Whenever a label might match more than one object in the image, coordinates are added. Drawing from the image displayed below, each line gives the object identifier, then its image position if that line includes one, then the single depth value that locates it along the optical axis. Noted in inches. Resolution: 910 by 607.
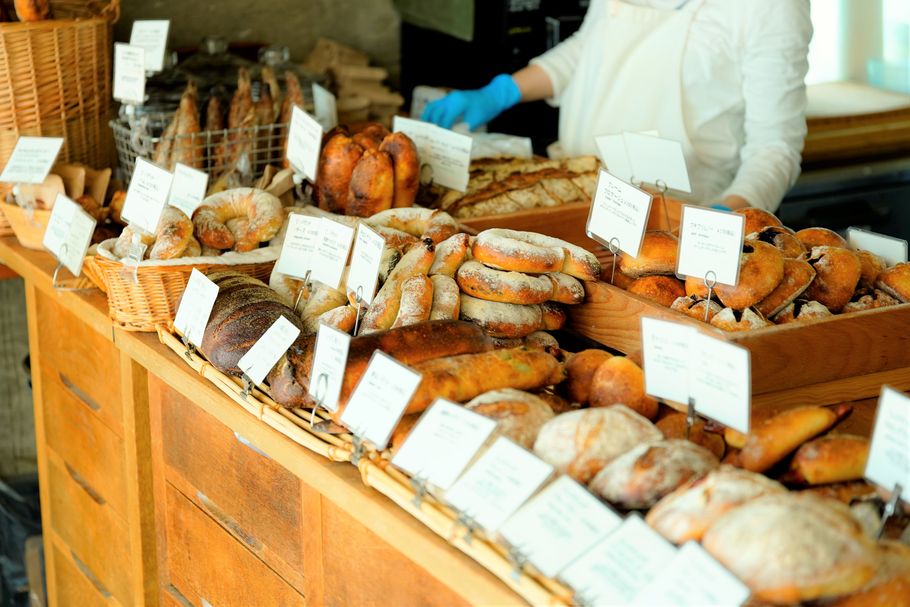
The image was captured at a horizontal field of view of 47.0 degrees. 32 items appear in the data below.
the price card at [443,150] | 103.3
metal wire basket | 107.4
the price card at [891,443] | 45.6
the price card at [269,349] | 67.0
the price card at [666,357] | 55.1
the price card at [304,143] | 99.0
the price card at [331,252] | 74.5
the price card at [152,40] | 114.0
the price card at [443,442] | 53.1
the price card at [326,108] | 124.8
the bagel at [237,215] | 85.9
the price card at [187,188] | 94.3
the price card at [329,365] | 60.4
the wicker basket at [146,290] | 81.6
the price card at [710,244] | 65.2
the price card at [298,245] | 78.2
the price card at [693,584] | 41.1
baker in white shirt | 115.7
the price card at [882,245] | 77.2
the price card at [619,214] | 71.7
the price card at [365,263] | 68.9
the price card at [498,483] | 50.0
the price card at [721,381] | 51.4
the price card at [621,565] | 44.2
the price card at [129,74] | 112.7
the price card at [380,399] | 56.6
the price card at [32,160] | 105.0
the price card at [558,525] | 47.2
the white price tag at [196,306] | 73.7
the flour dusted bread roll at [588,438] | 51.9
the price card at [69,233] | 92.5
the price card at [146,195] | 86.0
